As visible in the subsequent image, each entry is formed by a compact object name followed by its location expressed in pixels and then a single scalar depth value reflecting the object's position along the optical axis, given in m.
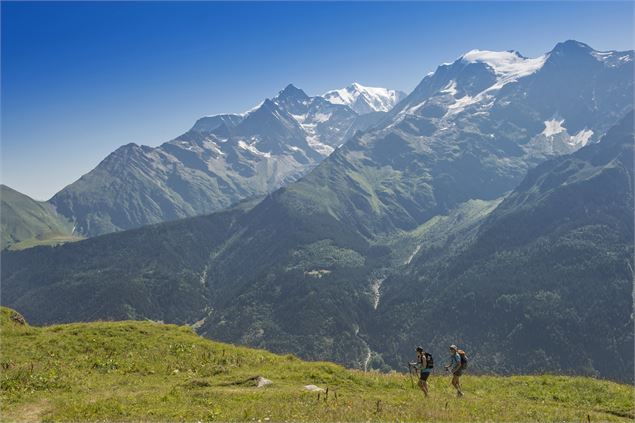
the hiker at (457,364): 36.41
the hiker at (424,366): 35.47
